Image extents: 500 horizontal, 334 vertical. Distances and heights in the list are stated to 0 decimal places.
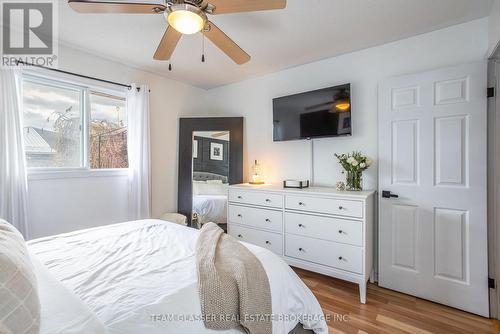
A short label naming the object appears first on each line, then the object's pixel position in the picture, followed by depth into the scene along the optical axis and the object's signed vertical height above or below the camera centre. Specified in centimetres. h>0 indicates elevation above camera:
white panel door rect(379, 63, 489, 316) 194 -16
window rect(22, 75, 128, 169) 239 +46
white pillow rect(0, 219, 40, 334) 66 -38
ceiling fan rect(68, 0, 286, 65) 137 +93
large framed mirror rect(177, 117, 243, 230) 344 +7
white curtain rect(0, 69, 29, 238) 206 +9
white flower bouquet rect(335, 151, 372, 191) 240 +1
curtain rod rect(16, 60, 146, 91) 219 +97
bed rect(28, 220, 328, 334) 84 -50
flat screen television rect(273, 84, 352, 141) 254 +60
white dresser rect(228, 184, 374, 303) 214 -58
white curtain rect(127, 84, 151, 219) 295 +20
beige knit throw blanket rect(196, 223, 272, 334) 97 -52
